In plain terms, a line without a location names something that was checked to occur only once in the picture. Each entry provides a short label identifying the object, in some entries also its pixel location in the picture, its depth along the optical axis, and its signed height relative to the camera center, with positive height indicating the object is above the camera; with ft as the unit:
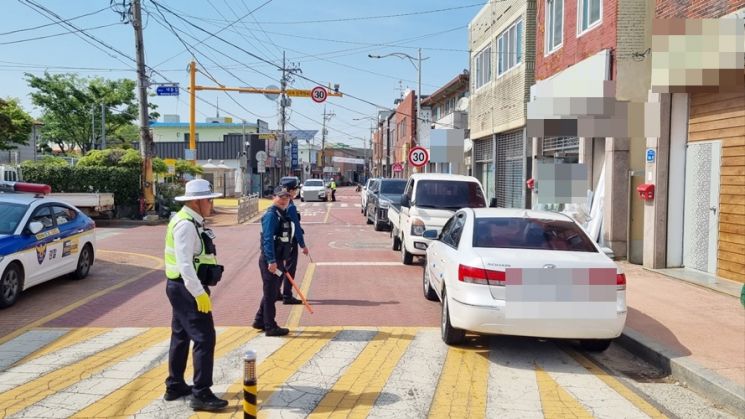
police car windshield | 29.04 -1.87
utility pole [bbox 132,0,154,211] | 74.90 +7.17
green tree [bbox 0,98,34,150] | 113.29 +9.56
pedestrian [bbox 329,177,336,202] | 148.46 -3.29
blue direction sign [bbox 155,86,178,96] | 78.79 +10.81
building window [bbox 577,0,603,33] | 47.98 +12.91
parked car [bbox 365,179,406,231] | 65.87 -2.24
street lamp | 109.60 +18.93
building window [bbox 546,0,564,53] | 56.54 +14.16
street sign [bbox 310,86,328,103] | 97.35 +12.97
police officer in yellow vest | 15.53 -2.89
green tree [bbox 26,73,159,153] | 149.89 +17.30
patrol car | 27.86 -3.25
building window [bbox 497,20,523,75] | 68.54 +14.93
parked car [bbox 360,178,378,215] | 84.66 -2.17
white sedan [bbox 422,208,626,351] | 19.03 -3.54
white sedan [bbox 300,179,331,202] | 141.38 -3.36
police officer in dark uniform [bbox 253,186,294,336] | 22.95 -2.90
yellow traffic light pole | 90.99 +12.72
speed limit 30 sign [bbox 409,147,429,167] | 72.43 +2.38
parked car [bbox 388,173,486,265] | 39.13 -1.69
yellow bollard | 12.00 -4.04
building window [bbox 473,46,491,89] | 82.12 +15.15
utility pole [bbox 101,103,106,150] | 139.70 +11.03
